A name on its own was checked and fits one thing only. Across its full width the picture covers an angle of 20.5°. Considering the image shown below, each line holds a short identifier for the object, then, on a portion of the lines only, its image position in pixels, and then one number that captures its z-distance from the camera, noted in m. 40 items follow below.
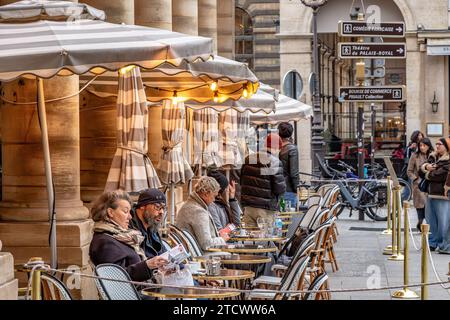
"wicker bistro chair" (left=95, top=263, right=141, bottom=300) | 8.58
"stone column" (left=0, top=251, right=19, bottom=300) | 9.35
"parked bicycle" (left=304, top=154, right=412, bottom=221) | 26.55
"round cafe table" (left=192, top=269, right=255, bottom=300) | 10.52
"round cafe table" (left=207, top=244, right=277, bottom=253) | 13.00
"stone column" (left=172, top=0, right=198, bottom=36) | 21.91
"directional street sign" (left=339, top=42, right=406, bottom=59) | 21.67
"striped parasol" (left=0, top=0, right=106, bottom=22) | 10.45
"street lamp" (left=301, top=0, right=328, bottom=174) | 32.09
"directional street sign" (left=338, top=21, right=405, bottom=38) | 21.47
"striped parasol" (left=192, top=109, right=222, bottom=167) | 21.42
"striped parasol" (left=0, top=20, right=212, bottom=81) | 9.52
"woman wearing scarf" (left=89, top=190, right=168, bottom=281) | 9.59
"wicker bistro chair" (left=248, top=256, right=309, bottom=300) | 9.63
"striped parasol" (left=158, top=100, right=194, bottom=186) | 17.20
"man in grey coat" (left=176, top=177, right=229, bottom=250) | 12.92
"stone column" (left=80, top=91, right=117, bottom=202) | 16.55
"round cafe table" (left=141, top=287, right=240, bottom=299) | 9.15
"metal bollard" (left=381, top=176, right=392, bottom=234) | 22.53
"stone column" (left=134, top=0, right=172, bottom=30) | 18.95
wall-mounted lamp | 46.22
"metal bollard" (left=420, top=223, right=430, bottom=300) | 11.59
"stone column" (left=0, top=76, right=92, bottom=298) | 12.73
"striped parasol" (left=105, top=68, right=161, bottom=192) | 13.17
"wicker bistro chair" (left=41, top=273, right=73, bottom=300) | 8.29
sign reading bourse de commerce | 23.02
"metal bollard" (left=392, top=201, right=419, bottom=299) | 13.91
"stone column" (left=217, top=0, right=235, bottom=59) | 28.22
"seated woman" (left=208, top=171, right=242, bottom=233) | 15.09
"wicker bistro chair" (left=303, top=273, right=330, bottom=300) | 8.85
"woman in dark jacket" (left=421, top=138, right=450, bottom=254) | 19.17
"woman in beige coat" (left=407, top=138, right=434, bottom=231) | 21.30
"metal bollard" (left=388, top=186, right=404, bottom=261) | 18.25
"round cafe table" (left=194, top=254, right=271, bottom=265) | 11.99
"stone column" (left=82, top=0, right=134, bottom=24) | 16.33
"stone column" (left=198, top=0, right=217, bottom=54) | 24.95
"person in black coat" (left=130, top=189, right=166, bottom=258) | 10.70
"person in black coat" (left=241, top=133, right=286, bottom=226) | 17.39
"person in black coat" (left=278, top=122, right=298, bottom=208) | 20.03
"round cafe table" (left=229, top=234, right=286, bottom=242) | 14.38
